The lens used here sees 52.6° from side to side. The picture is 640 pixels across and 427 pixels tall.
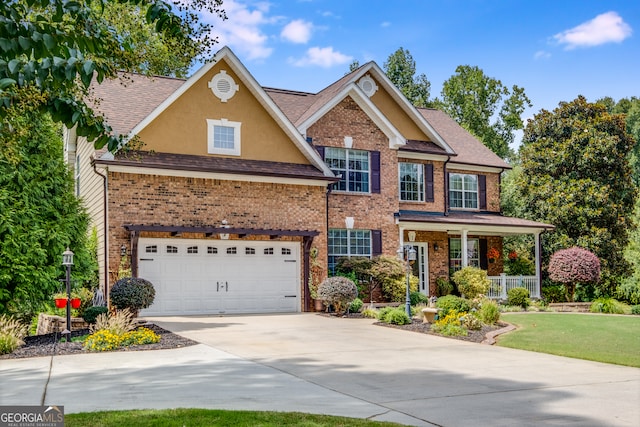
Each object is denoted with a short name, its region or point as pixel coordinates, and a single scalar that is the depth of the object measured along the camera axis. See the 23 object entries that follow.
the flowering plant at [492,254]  27.48
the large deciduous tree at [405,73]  45.88
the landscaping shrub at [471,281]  24.75
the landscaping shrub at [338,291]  19.44
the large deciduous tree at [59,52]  4.61
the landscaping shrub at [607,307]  24.12
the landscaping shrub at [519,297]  24.61
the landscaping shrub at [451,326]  14.97
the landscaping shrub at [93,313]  16.19
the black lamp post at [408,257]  18.38
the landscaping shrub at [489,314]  17.20
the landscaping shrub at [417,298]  22.41
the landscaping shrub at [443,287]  25.48
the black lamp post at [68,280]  13.55
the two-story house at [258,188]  19.22
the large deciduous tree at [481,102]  43.53
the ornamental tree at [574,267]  25.97
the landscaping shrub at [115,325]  13.25
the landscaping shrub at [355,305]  20.23
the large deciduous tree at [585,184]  28.28
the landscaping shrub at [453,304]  17.98
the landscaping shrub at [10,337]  12.34
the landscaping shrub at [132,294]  16.11
